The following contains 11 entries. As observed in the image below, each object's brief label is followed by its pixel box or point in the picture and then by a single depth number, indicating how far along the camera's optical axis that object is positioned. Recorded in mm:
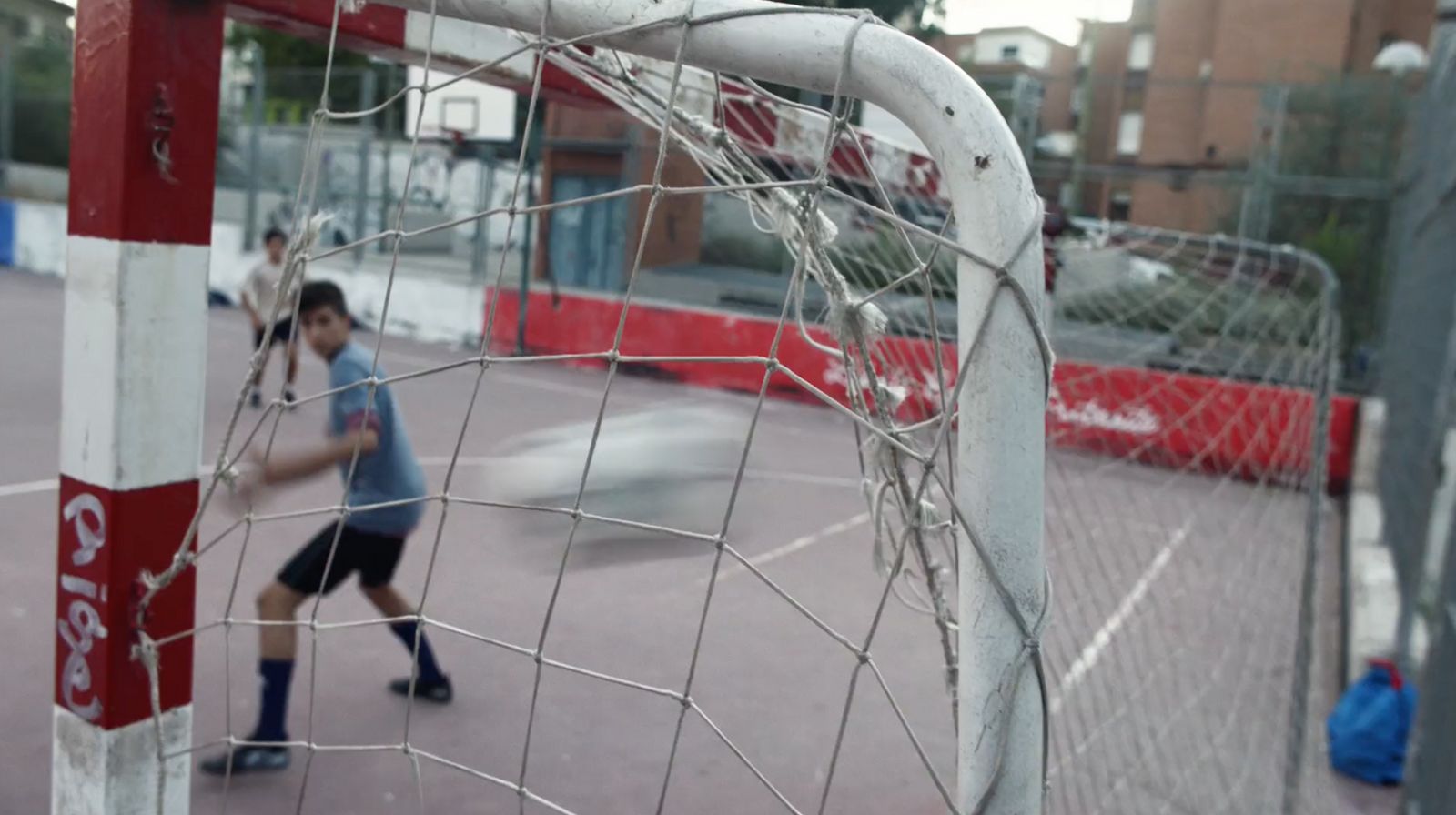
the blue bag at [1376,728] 4531
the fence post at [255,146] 17953
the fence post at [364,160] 16391
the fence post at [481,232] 15555
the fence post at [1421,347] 5141
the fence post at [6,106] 23234
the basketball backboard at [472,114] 14297
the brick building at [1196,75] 13445
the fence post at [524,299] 14171
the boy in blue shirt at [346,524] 3809
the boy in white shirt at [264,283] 9352
